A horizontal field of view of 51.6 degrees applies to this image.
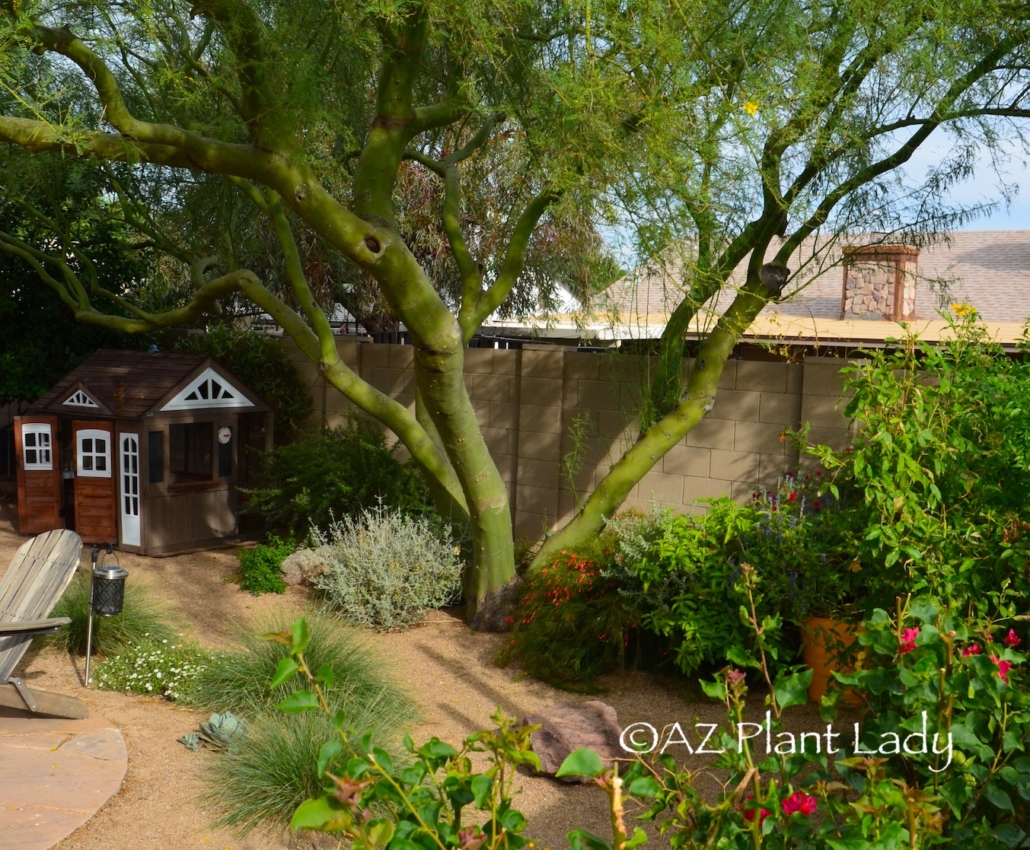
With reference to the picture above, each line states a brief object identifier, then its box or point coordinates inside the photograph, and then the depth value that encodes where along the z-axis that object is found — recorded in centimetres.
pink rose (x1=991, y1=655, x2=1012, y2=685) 251
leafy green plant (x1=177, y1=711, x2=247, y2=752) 534
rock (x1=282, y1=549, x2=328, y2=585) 888
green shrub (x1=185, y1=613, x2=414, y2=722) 584
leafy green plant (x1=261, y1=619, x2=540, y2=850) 192
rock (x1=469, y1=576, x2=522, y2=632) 800
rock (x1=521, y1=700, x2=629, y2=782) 528
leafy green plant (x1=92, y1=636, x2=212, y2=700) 626
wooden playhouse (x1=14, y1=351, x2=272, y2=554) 1005
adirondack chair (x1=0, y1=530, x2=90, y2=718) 541
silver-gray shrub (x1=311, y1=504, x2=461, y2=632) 792
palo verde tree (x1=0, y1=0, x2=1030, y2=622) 642
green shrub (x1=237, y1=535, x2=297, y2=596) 887
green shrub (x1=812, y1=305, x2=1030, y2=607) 449
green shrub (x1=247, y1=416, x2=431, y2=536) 950
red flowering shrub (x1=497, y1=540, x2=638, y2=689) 685
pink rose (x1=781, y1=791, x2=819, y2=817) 213
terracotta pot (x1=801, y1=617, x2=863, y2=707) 596
